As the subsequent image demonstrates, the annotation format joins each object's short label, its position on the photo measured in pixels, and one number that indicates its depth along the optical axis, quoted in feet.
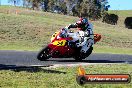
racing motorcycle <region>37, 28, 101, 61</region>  55.57
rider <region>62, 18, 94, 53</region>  56.59
